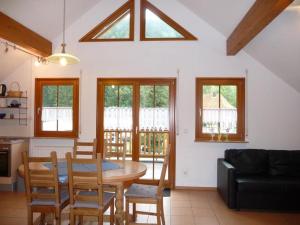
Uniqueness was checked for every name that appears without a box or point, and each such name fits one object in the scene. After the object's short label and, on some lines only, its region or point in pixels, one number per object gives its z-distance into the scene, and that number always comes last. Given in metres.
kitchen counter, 4.62
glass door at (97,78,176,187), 4.98
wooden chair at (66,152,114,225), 2.50
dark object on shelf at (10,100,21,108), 5.09
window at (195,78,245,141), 4.88
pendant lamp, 3.07
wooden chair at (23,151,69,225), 2.56
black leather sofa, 3.72
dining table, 2.68
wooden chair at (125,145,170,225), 2.94
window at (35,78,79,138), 5.19
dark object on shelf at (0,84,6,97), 5.07
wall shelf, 5.20
